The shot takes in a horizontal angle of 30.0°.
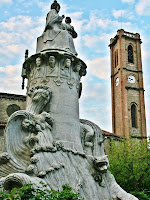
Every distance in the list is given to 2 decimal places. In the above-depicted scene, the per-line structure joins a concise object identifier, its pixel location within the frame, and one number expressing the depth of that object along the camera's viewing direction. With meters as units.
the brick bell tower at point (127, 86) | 52.69
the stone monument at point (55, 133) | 5.14
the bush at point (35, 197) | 3.34
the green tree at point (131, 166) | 21.14
